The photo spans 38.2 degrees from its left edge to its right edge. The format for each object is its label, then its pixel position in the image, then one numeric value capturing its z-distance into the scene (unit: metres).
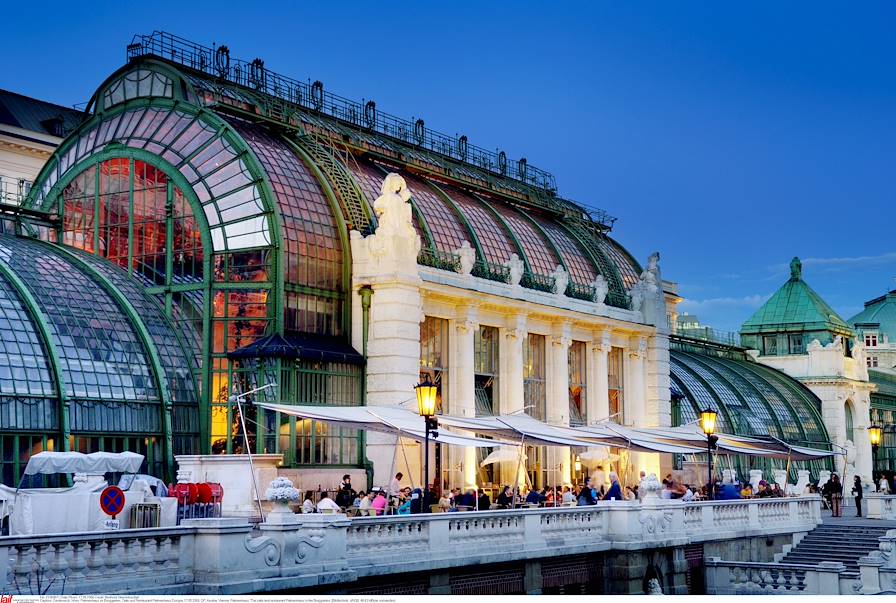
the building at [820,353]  85.44
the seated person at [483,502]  35.31
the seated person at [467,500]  37.47
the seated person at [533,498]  39.29
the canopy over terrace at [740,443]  49.06
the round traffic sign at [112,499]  23.64
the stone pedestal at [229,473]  36.66
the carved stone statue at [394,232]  43.50
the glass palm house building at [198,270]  38.50
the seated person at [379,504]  34.78
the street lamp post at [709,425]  42.42
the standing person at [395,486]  38.19
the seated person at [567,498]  41.32
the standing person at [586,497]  38.06
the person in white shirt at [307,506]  31.55
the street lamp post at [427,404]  30.77
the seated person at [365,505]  35.12
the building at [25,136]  62.69
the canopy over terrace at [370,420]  33.84
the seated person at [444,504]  34.50
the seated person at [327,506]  29.68
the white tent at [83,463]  30.09
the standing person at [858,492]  53.62
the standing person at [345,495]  38.69
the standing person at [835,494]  52.84
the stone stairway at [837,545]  42.69
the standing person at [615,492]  40.47
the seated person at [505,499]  38.39
